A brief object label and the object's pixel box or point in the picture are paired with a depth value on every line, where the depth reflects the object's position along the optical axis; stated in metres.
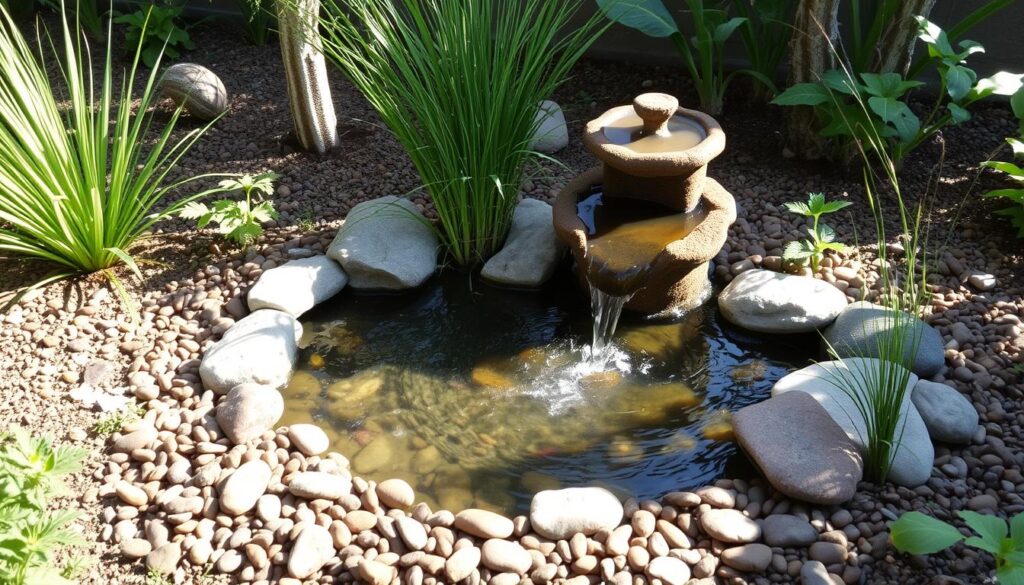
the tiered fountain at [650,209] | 2.90
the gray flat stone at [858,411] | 2.35
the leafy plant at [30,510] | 1.78
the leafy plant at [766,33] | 3.70
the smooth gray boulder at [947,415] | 2.48
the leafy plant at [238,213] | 3.23
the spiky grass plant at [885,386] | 2.29
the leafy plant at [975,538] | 1.83
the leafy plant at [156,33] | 4.63
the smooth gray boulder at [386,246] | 3.27
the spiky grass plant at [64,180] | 2.84
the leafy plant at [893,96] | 3.15
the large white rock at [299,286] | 3.09
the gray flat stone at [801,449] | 2.29
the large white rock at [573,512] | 2.26
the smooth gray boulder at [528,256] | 3.32
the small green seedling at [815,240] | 3.09
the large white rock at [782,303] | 2.98
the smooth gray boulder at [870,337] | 2.73
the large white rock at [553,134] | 3.94
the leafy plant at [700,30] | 3.59
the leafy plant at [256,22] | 4.82
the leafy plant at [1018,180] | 3.06
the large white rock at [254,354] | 2.76
